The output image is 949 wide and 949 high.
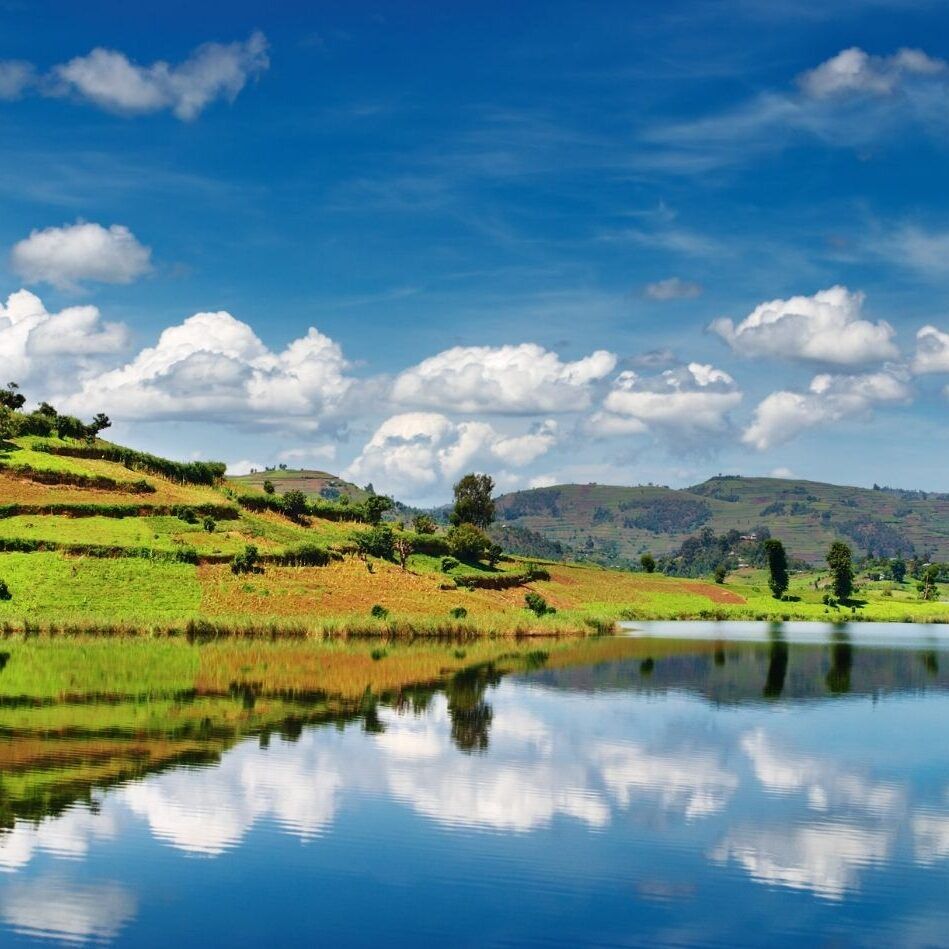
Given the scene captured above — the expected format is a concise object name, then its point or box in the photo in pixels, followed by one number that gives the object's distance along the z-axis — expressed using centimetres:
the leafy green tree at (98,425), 15538
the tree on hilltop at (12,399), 16150
